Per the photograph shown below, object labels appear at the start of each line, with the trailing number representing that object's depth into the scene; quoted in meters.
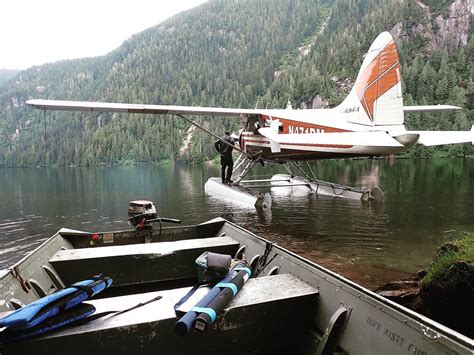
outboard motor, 6.86
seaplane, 11.79
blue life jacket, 2.65
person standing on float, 16.49
